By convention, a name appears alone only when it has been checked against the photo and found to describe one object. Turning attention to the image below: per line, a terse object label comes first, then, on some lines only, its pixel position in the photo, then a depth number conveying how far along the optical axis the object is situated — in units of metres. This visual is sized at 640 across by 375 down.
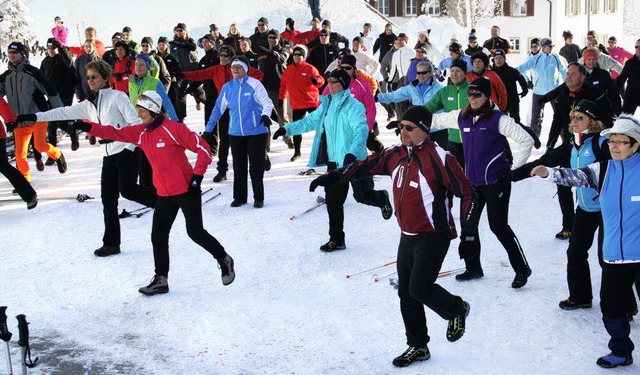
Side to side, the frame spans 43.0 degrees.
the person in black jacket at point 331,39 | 17.44
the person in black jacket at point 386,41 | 20.25
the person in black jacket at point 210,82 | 13.49
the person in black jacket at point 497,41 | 17.30
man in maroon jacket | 5.47
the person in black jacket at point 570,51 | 18.66
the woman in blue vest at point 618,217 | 5.30
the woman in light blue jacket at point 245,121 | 10.46
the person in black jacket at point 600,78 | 11.07
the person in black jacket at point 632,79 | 13.04
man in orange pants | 11.21
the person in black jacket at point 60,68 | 15.56
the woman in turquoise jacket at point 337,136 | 8.08
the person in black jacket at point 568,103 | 8.10
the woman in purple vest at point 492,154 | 6.86
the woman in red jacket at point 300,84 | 13.78
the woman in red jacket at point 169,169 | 7.16
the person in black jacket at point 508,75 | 13.30
